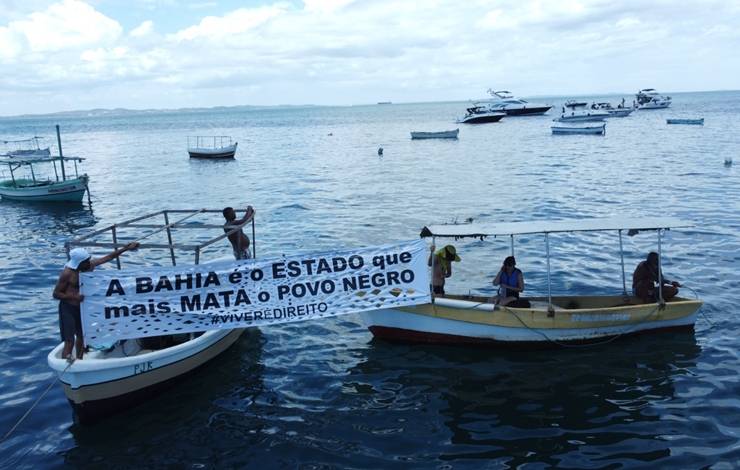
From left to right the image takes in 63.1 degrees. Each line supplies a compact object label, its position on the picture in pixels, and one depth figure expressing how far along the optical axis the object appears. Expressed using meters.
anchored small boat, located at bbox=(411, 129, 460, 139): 86.38
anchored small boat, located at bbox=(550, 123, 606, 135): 82.81
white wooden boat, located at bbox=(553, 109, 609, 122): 99.19
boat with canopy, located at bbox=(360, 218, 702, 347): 14.18
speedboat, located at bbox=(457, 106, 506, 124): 116.50
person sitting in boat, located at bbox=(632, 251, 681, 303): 15.25
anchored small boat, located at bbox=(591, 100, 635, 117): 121.38
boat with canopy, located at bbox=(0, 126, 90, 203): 39.34
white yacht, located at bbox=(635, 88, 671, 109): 144.62
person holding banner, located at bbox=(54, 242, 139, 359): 11.45
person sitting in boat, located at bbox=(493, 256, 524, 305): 14.54
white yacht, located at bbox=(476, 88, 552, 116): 134.25
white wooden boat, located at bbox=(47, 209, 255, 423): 11.48
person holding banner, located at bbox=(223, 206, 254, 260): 15.22
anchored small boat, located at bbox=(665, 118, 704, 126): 92.12
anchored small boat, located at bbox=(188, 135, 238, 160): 70.56
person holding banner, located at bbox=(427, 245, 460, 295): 14.98
